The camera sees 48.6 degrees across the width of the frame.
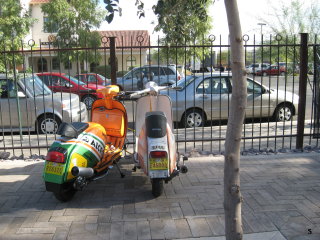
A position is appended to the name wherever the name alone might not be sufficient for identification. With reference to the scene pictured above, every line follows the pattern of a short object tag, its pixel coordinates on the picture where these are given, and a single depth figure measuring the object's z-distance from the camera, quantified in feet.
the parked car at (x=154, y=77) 48.65
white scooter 13.28
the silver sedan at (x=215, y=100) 30.01
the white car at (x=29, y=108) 28.37
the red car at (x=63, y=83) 39.58
